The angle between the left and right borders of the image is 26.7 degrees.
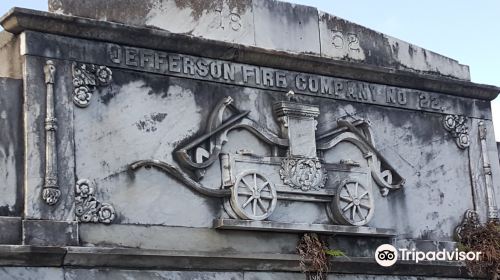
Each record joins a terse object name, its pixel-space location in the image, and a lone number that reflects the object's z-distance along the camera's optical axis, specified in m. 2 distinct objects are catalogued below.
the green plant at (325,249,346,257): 11.48
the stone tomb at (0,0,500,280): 9.91
